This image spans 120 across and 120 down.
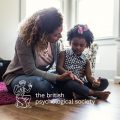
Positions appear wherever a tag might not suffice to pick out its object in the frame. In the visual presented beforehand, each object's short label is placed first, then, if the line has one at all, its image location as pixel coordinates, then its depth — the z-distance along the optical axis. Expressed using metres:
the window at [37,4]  3.24
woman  1.34
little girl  1.51
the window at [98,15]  3.29
